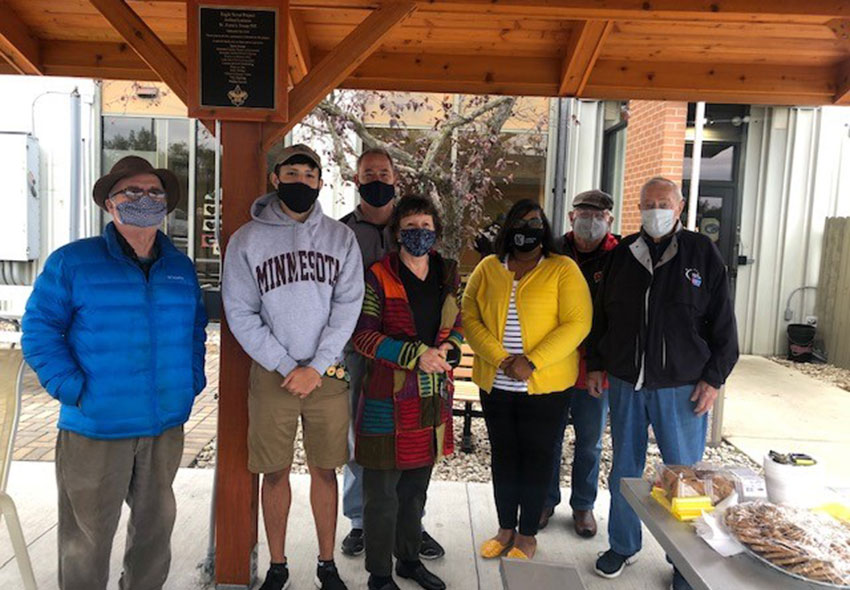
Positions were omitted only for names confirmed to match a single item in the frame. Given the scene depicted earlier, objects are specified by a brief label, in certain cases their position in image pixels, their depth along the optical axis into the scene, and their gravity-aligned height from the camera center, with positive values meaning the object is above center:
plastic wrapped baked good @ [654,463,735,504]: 1.90 -0.67
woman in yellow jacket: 3.17 -0.46
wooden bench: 4.91 -1.08
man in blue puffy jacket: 2.52 -0.51
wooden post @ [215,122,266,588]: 2.98 -0.82
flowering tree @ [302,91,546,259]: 6.06 +1.02
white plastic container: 1.82 -0.62
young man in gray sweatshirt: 2.78 -0.30
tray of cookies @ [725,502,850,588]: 1.48 -0.67
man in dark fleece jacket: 3.10 -0.38
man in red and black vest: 3.76 -0.85
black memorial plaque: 2.86 +0.80
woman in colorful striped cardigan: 2.91 -0.57
